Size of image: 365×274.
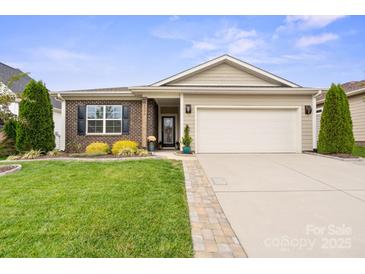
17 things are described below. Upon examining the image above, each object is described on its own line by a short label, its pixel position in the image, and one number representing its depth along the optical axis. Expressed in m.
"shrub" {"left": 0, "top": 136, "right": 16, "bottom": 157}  9.33
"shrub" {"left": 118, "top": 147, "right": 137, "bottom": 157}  8.39
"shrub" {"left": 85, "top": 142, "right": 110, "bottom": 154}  9.07
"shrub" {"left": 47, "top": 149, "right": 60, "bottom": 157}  8.34
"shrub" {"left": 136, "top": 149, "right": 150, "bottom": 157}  8.27
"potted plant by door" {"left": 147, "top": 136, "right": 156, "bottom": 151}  10.02
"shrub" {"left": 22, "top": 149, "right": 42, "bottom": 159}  7.85
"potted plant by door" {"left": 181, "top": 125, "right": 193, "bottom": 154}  9.04
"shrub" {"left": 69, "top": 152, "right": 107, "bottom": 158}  8.12
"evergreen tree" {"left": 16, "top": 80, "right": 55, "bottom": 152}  8.55
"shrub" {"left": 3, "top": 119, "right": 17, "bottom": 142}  9.66
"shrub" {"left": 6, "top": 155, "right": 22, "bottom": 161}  7.65
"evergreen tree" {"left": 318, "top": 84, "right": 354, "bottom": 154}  8.57
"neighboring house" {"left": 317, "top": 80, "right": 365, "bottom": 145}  12.35
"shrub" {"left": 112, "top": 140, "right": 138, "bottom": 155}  9.07
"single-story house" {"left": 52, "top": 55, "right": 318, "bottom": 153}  9.69
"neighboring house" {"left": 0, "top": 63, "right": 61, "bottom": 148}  13.50
